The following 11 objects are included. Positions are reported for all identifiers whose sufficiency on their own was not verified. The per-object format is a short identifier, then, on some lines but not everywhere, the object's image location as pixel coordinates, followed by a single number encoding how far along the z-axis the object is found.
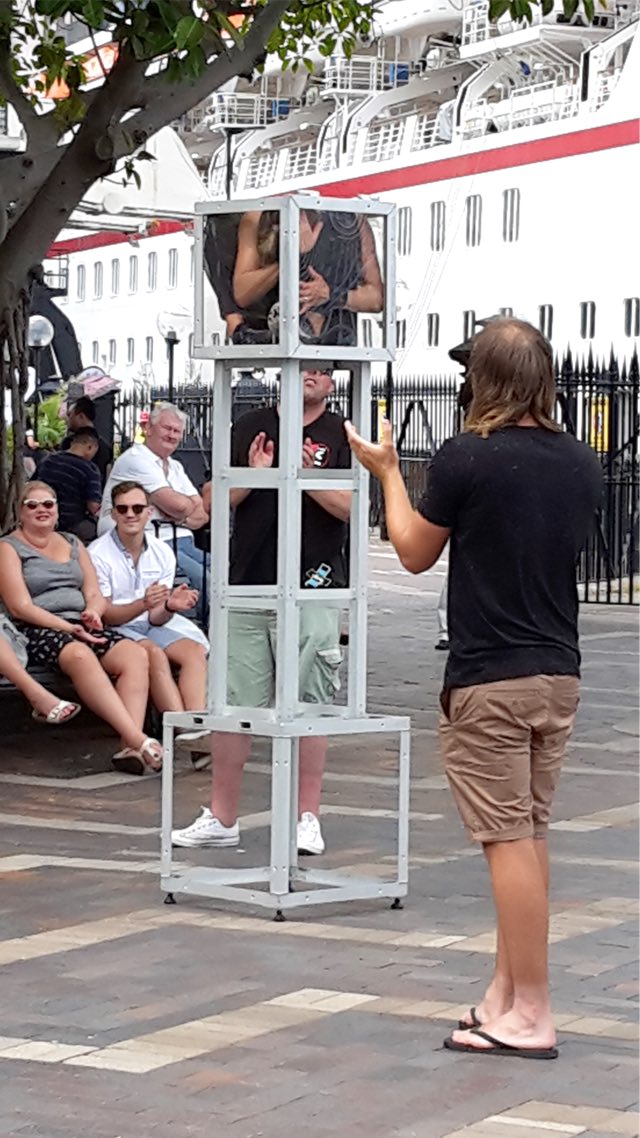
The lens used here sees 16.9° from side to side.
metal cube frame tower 6.83
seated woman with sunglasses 9.47
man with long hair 5.25
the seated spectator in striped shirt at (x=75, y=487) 12.23
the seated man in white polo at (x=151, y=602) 9.79
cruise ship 42.44
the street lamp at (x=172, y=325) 25.40
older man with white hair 11.33
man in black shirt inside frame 7.33
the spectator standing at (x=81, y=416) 12.84
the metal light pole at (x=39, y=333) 22.97
